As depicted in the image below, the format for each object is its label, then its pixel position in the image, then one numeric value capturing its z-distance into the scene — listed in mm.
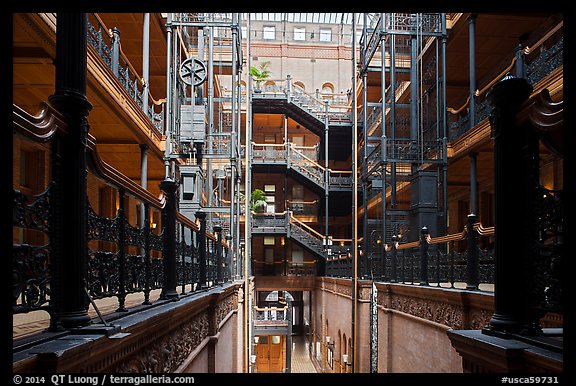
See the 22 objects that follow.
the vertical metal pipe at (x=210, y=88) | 17659
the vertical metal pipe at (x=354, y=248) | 17064
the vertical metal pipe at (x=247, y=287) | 16453
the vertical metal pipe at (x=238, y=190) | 18556
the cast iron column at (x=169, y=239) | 6176
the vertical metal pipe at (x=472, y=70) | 15688
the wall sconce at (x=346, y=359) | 18662
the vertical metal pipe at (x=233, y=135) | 16469
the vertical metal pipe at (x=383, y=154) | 17078
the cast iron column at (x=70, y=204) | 3285
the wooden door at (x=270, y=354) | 29331
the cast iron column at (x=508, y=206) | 3430
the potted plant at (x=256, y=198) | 31766
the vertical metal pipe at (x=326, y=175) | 30047
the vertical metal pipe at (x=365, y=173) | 19408
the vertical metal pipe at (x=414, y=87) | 18172
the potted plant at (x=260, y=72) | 31398
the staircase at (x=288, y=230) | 29953
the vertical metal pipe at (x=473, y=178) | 15962
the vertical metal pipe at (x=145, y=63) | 15475
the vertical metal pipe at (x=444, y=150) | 16395
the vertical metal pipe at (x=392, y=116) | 17062
